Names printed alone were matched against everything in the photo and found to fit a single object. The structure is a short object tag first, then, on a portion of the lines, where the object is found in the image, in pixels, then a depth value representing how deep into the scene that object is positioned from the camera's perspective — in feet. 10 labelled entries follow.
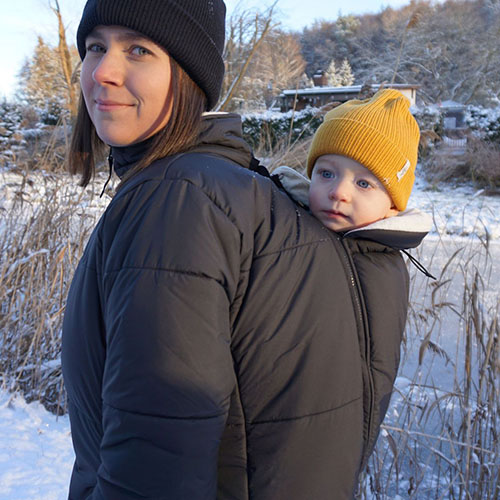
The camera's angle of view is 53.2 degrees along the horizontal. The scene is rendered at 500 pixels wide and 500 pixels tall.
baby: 3.44
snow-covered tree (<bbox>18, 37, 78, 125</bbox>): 28.82
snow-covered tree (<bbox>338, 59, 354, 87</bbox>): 102.10
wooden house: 55.46
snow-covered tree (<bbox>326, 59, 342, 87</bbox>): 99.78
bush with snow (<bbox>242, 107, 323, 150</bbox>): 36.49
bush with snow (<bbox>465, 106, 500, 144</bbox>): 39.25
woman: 2.36
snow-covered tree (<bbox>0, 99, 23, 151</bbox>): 12.38
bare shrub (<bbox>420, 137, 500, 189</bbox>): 33.59
